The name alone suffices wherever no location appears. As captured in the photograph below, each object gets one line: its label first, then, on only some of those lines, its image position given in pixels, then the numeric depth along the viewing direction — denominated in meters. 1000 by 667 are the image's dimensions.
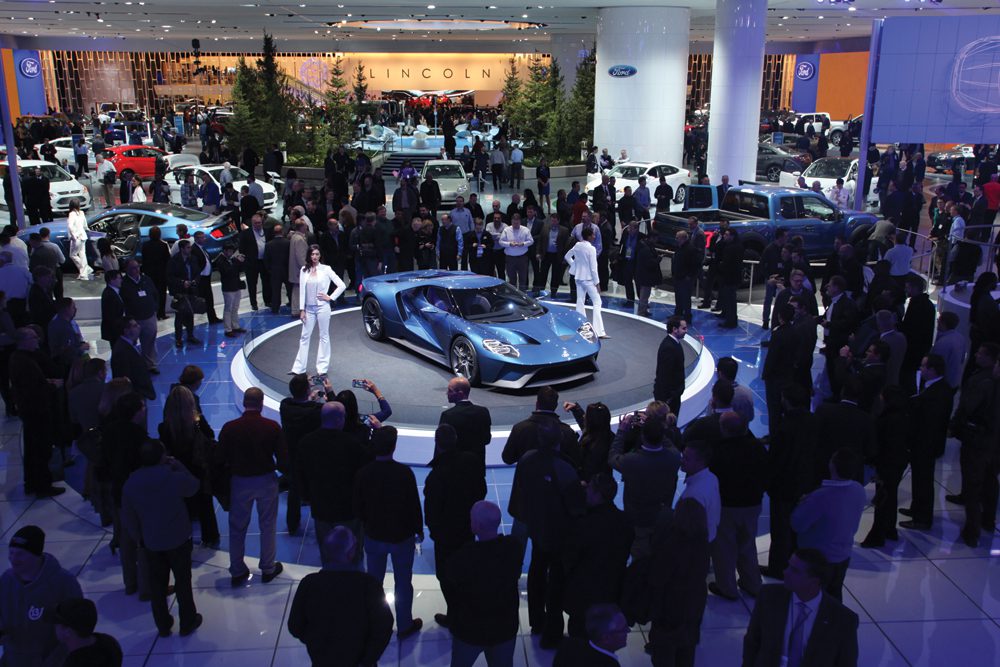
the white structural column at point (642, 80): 27.97
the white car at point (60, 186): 23.66
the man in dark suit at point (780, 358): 9.27
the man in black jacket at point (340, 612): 4.61
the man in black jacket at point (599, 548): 5.26
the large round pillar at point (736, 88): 24.08
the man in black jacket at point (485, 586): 4.92
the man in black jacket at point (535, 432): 6.61
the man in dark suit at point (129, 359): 8.92
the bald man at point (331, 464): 6.41
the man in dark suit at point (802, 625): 4.44
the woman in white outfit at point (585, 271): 12.80
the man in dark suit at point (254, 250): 14.38
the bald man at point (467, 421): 7.03
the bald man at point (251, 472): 6.65
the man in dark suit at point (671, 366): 8.95
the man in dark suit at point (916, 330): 10.03
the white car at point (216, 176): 24.42
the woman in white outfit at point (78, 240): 16.20
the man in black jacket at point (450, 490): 6.00
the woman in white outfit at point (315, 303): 10.82
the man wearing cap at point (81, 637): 4.17
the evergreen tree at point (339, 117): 33.53
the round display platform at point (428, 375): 9.35
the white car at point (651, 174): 25.48
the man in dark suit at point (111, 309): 10.92
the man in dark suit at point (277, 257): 14.02
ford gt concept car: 10.45
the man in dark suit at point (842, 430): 6.86
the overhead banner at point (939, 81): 17.42
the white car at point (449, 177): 24.92
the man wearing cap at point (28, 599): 4.85
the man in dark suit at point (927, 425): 7.45
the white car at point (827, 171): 26.63
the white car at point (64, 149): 33.22
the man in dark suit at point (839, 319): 10.27
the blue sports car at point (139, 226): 16.83
